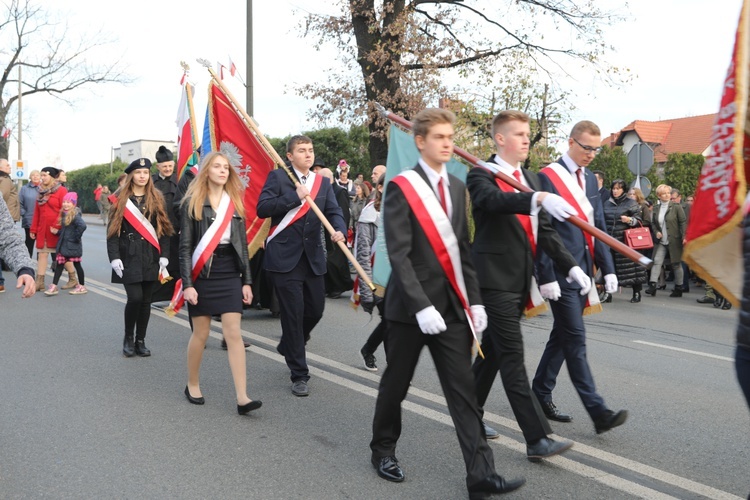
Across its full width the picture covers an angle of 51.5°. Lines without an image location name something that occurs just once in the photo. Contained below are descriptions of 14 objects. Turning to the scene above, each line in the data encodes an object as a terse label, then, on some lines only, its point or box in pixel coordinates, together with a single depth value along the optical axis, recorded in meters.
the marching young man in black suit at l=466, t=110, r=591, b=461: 4.09
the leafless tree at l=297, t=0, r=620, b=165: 17.88
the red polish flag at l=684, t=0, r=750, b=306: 2.75
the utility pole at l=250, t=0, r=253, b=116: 16.55
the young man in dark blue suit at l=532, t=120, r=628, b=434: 4.57
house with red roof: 54.72
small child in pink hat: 11.77
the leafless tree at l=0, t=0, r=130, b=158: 38.41
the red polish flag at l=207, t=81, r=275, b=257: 7.35
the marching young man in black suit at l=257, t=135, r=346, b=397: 5.78
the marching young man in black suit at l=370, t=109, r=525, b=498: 3.66
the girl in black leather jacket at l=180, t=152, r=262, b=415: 5.32
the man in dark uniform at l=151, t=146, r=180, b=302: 8.09
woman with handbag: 11.67
